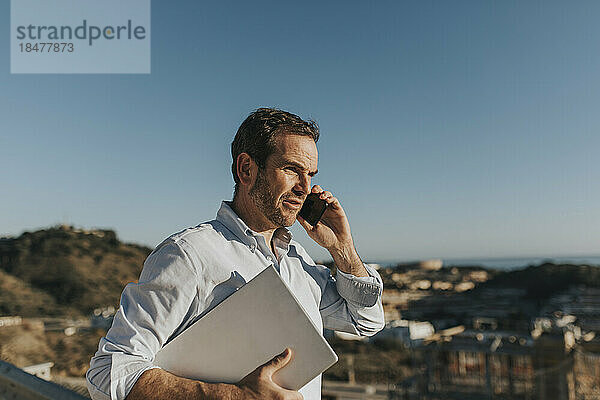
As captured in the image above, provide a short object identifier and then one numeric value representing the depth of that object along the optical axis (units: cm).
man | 72
